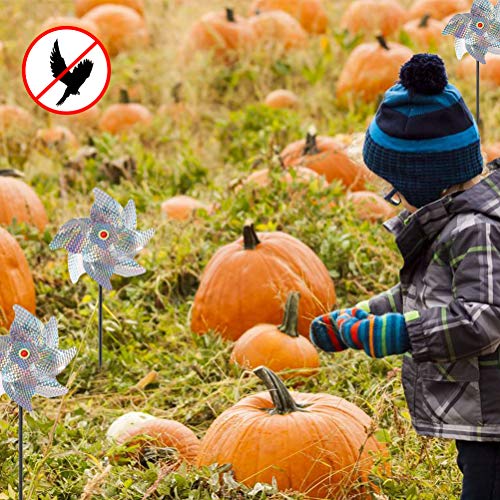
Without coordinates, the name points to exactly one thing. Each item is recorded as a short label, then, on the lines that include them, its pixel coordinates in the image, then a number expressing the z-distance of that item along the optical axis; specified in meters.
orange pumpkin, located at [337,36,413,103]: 13.76
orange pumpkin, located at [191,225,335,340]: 8.19
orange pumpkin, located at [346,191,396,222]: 9.68
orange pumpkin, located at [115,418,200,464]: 6.02
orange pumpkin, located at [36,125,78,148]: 12.87
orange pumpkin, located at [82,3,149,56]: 17.45
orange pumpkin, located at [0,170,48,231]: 9.92
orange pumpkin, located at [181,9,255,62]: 15.66
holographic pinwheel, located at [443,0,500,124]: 6.92
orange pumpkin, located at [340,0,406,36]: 16.64
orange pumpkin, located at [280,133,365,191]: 10.65
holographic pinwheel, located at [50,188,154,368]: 5.99
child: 4.74
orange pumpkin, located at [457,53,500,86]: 13.91
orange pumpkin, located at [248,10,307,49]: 15.92
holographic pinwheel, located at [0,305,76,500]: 5.00
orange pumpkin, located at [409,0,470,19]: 17.01
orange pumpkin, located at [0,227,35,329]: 8.30
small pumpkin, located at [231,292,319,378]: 7.23
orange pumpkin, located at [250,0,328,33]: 17.59
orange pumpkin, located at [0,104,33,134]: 13.46
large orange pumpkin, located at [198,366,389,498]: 5.63
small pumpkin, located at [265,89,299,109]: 14.11
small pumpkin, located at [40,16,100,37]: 15.80
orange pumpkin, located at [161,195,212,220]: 10.40
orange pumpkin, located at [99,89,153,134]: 14.01
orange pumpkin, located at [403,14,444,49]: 15.30
